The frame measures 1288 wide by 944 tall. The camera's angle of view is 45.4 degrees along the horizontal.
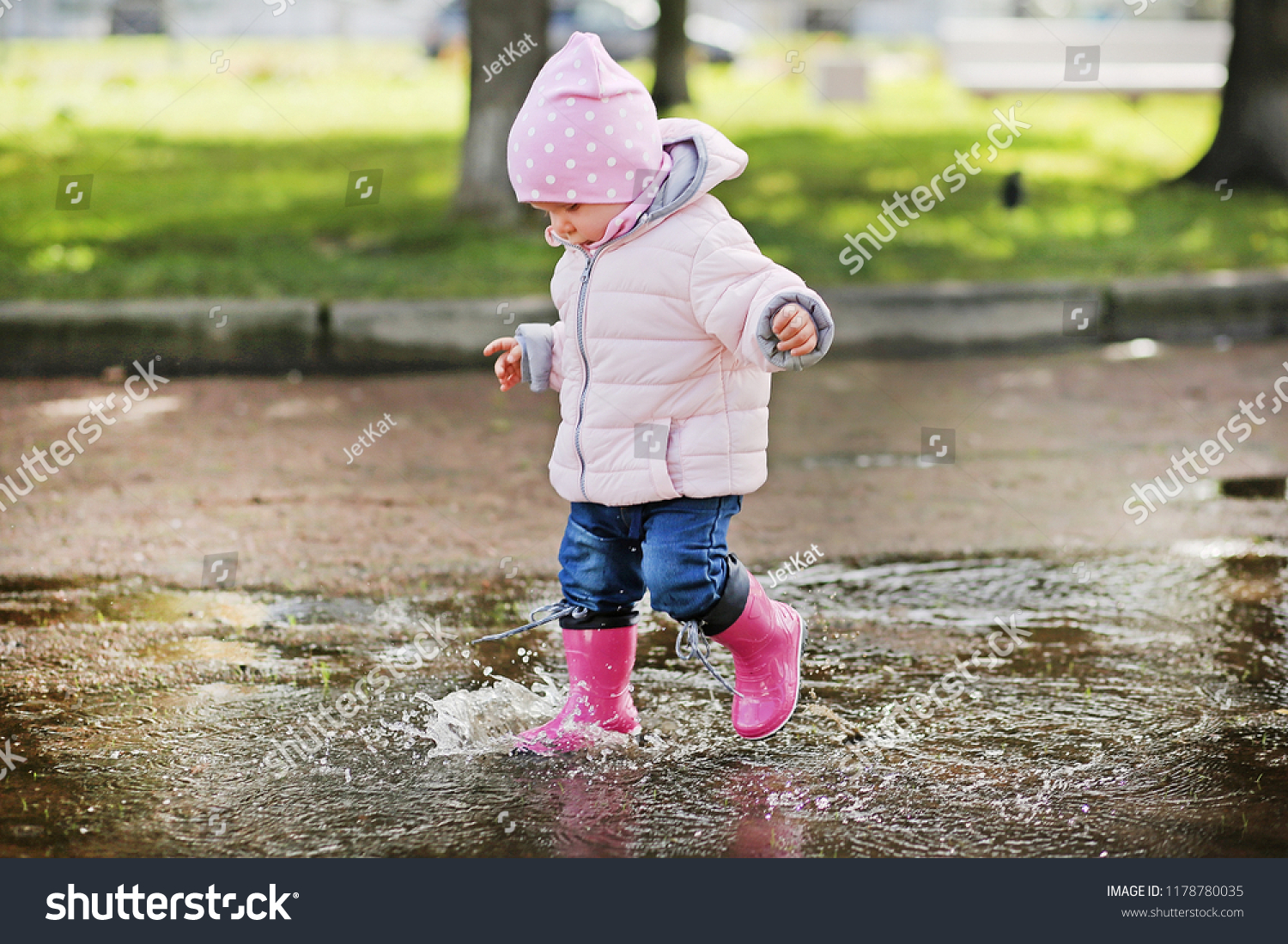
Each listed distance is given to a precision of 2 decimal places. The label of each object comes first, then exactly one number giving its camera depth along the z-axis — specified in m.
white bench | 21.42
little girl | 2.90
